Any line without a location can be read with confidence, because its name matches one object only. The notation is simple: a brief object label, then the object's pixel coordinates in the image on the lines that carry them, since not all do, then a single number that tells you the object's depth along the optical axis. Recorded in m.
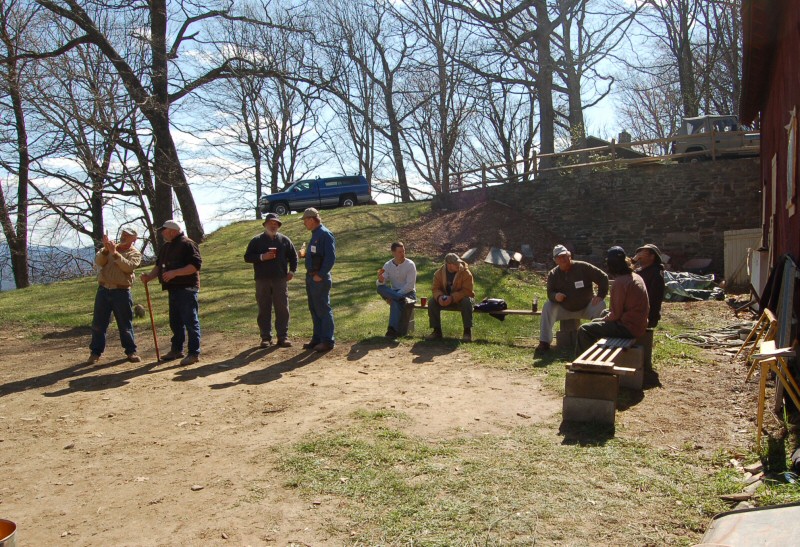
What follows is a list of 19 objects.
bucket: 2.95
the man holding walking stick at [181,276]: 7.76
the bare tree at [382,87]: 31.23
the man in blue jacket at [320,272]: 8.29
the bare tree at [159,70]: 14.53
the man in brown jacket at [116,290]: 7.74
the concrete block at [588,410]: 5.14
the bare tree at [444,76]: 22.83
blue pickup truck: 28.02
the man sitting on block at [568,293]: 8.02
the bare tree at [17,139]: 13.09
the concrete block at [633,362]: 6.34
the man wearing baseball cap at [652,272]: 7.29
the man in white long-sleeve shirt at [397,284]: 9.20
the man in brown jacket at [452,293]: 8.88
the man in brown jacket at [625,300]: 6.57
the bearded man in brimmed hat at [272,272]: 8.47
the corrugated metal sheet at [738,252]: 14.80
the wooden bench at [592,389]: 5.15
